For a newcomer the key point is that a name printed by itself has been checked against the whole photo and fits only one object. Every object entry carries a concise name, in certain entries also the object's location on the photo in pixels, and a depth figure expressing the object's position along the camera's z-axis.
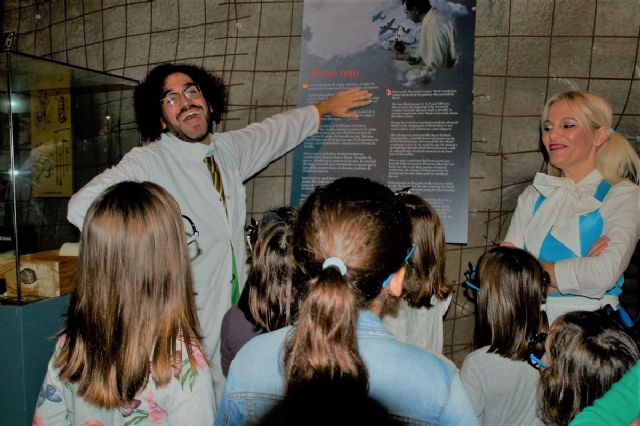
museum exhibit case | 2.15
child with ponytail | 0.95
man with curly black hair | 2.25
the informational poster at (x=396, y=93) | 2.40
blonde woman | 1.89
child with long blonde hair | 1.25
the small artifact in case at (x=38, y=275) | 2.22
